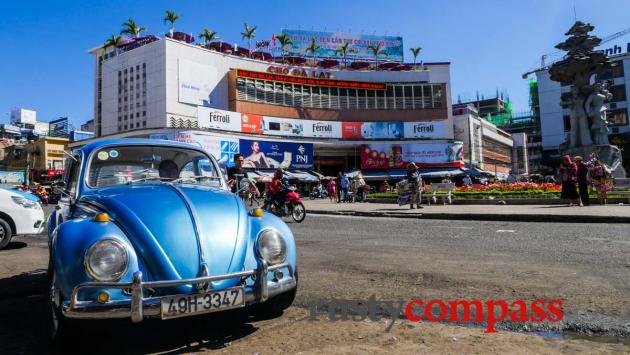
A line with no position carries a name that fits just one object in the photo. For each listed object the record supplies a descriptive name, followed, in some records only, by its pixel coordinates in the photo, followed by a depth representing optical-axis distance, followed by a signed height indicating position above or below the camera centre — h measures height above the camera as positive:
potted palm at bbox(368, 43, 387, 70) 62.84 +21.64
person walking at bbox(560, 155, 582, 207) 14.67 +0.48
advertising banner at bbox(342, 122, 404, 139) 52.72 +8.35
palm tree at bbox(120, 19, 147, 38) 51.66 +21.05
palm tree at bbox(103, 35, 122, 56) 49.38 +18.65
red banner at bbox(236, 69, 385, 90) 48.44 +14.50
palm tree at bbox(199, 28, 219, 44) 53.69 +20.87
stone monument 22.31 +5.15
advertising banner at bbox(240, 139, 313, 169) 44.06 +4.88
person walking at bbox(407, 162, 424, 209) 16.25 +0.49
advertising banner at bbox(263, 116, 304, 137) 48.09 +8.33
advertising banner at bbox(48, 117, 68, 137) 71.94 +13.46
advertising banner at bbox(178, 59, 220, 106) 43.91 +12.60
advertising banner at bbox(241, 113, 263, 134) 45.62 +8.27
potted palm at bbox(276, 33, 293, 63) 58.53 +21.86
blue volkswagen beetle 2.77 -0.39
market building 43.31 +11.06
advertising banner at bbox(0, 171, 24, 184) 44.35 +3.20
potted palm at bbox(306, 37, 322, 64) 60.53 +21.34
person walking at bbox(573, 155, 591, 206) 14.07 +0.41
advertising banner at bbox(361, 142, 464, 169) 51.75 +5.04
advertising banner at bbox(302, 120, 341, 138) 50.81 +8.38
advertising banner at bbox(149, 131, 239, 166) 39.22 +5.67
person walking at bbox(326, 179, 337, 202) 28.19 +0.61
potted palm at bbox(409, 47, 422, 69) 64.64 +21.90
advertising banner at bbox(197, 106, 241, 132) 41.72 +8.23
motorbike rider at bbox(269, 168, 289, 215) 13.31 +0.32
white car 8.55 -0.19
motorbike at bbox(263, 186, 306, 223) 13.14 -0.25
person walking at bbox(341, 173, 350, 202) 26.91 +0.75
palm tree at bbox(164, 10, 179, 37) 51.36 +22.20
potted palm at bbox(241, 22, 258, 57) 58.19 +22.64
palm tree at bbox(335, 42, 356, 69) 61.31 +21.28
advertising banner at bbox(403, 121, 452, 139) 54.12 +8.38
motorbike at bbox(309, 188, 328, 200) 39.34 +0.42
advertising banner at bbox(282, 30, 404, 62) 60.56 +22.50
